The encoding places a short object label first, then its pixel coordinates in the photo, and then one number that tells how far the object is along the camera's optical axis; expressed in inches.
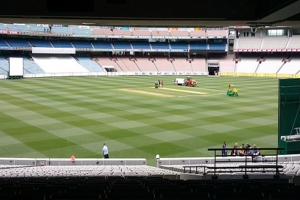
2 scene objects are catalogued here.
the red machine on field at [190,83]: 2116.5
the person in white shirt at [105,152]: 714.8
